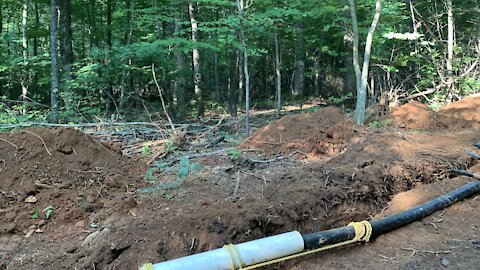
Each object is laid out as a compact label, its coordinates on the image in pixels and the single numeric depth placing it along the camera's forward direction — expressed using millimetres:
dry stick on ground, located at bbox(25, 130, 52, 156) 5016
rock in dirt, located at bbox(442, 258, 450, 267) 3652
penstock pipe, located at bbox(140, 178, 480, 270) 2777
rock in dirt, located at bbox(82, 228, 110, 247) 3463
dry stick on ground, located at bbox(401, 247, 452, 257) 3867
